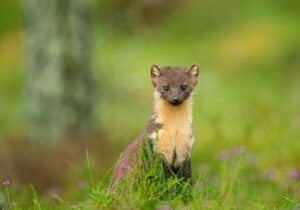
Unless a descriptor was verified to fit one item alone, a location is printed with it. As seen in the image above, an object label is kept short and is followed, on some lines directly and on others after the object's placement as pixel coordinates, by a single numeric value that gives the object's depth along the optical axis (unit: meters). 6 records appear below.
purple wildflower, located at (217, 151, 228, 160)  20.21
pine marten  17.25
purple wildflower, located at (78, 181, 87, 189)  19.50
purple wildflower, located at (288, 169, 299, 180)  19.30
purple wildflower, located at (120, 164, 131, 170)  16.48
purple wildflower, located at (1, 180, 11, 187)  15.02
